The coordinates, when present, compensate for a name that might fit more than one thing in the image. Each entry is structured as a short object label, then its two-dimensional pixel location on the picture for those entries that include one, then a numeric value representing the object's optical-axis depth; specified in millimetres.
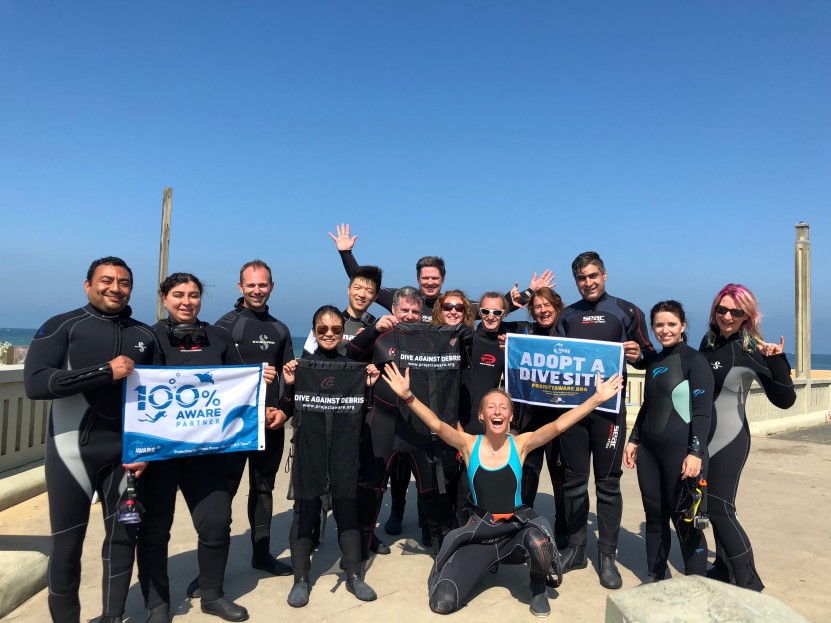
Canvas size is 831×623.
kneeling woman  4117
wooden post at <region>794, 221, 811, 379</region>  15992
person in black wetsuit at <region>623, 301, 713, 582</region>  4289
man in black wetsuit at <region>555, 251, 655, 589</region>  4758
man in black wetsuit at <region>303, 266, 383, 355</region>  5250
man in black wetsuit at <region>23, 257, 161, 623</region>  3439
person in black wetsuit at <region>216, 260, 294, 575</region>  4773
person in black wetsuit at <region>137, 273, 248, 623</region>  3826
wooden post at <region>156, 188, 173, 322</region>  10698
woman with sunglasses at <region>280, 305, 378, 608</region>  4297
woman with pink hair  4211
